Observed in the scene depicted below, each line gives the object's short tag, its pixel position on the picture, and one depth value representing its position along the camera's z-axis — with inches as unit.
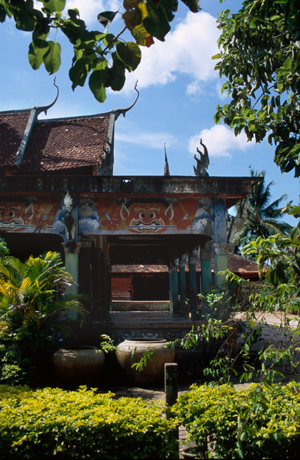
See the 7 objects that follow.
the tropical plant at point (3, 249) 296.1
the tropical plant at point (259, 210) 1034.1
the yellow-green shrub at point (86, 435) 125.2
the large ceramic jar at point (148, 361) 263.3
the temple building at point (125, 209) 344.8
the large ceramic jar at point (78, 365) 261.0
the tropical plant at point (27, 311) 254.4
